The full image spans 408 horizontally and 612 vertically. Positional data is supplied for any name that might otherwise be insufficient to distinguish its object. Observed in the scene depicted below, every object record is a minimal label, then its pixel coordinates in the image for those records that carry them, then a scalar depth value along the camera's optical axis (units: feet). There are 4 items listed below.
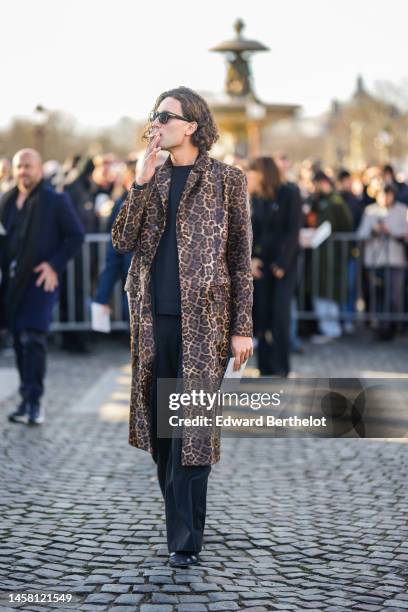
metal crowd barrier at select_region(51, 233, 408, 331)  48.78
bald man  29.12
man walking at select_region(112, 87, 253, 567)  17.29
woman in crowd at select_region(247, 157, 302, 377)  34.58
